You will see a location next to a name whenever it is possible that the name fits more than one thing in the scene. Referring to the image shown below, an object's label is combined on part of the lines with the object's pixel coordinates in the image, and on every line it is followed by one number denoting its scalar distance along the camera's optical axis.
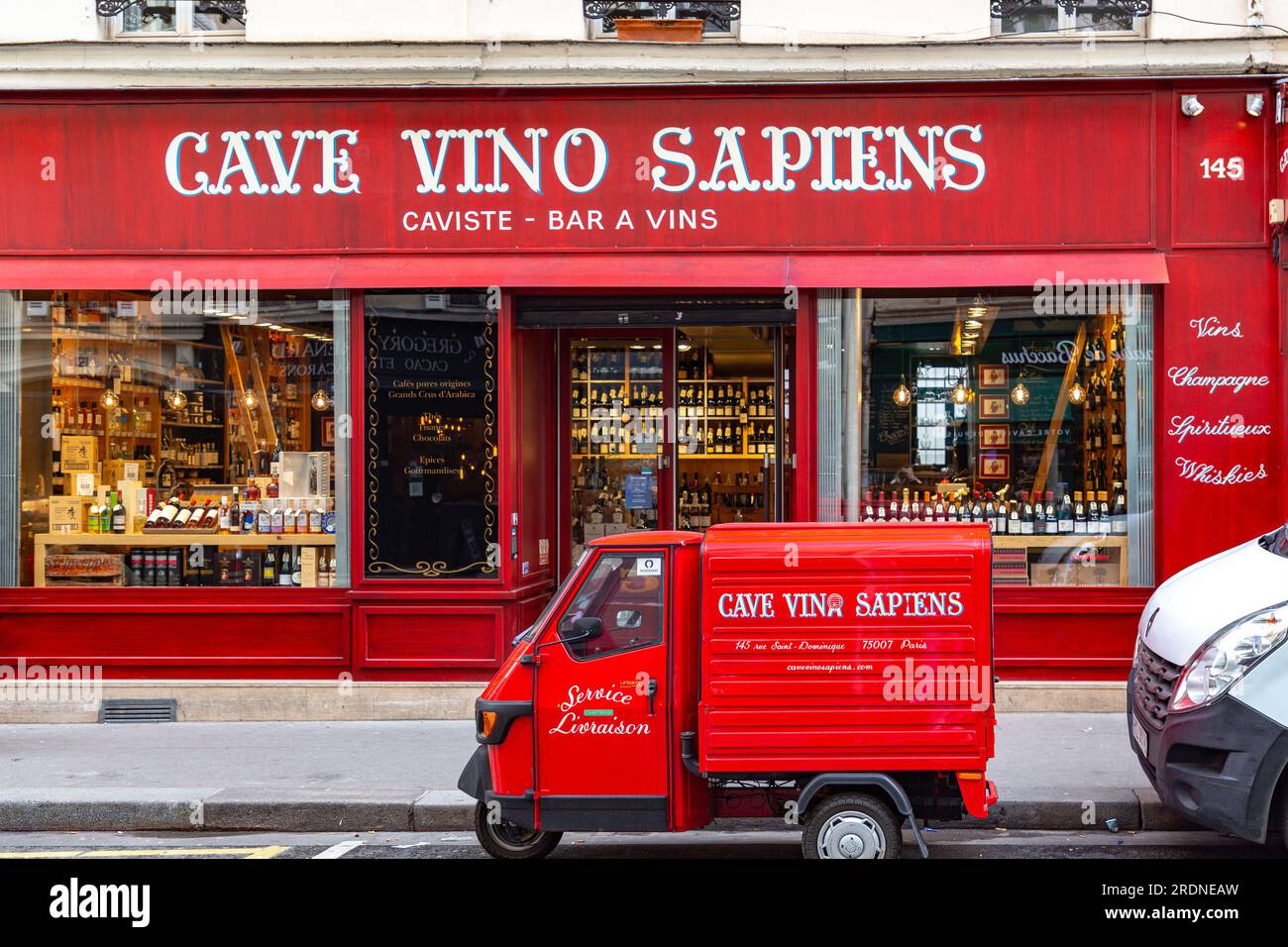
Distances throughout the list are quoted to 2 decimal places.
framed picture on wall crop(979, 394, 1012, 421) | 11.12
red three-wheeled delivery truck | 6.24
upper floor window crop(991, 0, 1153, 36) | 10.66
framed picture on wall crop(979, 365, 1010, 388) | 11.09
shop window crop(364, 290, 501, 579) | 10.85
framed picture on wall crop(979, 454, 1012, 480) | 11.11
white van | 6.07
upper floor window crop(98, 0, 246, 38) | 10.94
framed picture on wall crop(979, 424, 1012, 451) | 11.12
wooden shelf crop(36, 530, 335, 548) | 11.11
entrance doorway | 11.93
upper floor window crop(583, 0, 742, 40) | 10.91
